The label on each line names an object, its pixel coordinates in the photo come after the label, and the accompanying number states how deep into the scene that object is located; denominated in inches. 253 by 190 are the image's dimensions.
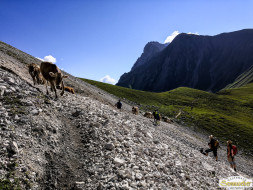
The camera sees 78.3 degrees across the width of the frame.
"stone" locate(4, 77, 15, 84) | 406.6
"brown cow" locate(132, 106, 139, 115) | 1423.1
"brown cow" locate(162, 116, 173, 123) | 1837.1
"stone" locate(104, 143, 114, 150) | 350.7
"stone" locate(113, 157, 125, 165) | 315.8
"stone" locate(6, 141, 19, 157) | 242.8
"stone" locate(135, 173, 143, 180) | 293.0
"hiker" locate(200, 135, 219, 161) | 736.5
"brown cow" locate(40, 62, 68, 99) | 532.1
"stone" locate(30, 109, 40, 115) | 346.4
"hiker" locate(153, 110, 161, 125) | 1199.6
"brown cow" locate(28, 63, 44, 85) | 669.8
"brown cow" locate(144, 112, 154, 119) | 1549.0
